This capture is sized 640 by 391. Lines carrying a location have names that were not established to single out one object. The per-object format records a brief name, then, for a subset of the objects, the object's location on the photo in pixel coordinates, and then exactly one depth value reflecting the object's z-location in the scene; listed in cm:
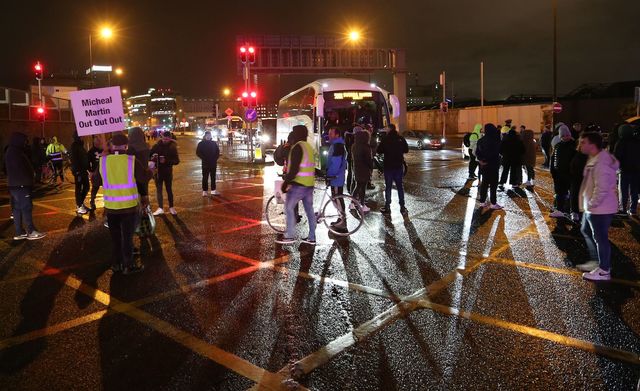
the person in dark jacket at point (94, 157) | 1111
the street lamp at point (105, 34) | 2334
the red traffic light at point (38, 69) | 2411
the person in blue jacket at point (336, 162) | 904
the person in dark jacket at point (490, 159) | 1061
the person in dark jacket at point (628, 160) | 912
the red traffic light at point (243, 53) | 2255
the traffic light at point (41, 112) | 2288
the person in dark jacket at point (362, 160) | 1006
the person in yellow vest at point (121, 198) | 632
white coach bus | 1811
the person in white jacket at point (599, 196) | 564
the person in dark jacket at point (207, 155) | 1309
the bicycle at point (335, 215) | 846
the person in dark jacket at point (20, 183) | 848
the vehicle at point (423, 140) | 3238
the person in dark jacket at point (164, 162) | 1085
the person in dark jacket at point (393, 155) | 1030
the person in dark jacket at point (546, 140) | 1598
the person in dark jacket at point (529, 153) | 1430
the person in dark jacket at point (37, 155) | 1691
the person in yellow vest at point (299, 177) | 744
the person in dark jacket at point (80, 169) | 1136
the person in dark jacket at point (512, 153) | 1300
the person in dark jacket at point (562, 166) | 930
